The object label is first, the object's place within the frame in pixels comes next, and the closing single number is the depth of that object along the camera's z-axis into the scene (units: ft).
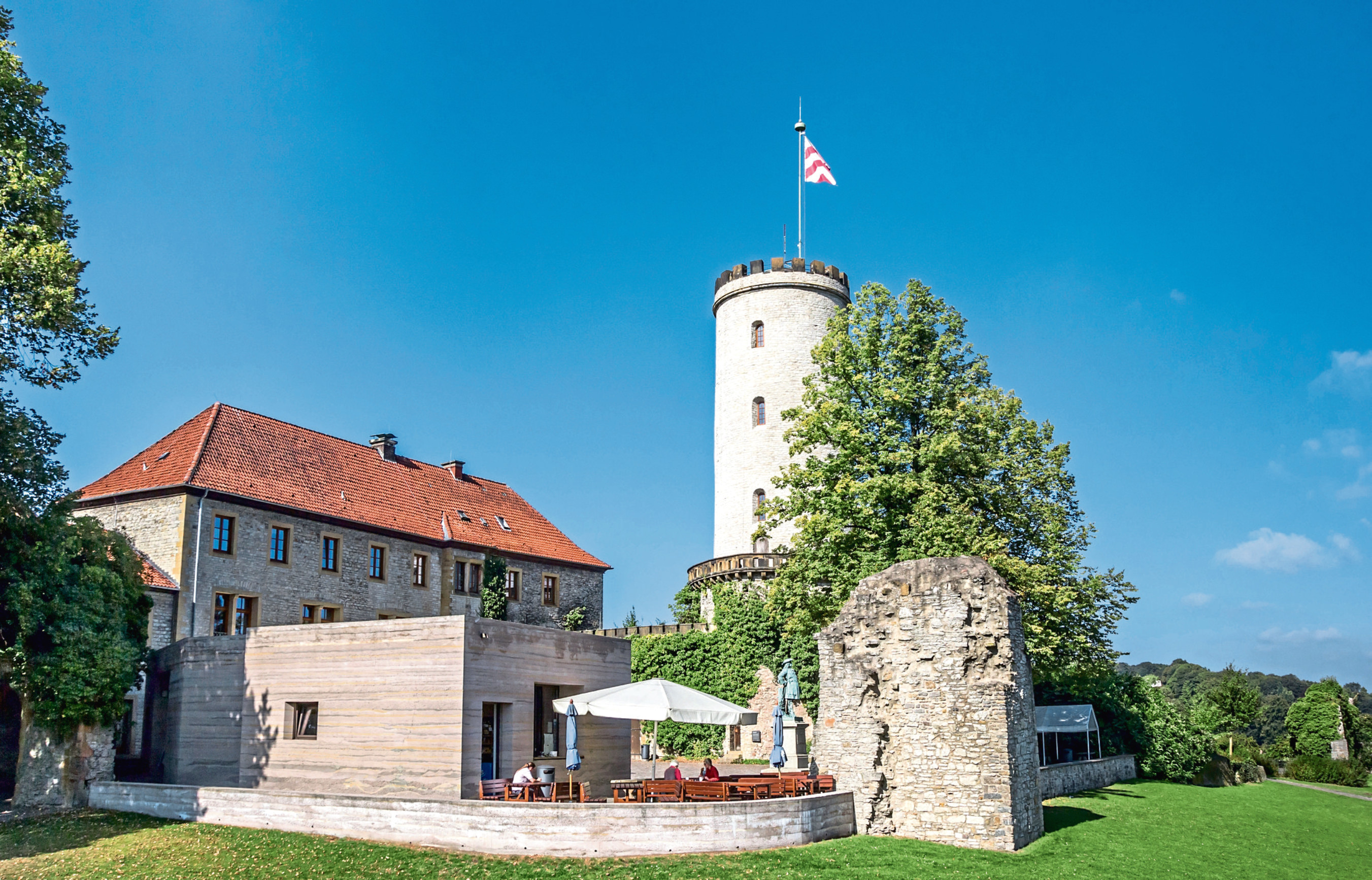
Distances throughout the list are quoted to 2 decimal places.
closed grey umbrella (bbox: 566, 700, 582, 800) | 60.39
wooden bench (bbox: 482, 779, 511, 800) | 59.57
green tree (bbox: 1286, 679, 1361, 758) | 167.43
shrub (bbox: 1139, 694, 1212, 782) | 116.16
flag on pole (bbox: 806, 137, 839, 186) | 132.46
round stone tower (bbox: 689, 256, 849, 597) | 146.92
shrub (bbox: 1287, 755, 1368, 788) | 144.66
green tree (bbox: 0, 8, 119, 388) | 65.87
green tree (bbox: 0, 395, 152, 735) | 67.97
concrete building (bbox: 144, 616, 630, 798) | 62.54
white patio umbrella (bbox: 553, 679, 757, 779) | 61.11
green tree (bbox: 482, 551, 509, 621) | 132.26
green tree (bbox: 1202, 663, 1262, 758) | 164.66
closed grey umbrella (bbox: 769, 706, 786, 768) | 69.41
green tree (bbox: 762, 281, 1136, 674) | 86.89
